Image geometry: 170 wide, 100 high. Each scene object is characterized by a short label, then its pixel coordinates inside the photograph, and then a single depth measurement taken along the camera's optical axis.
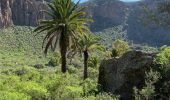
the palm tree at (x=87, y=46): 35.21
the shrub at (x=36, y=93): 15.34
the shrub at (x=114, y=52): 44.87
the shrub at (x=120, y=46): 48.19
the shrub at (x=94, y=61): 50.75
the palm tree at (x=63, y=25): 25.62
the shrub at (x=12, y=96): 15.47
